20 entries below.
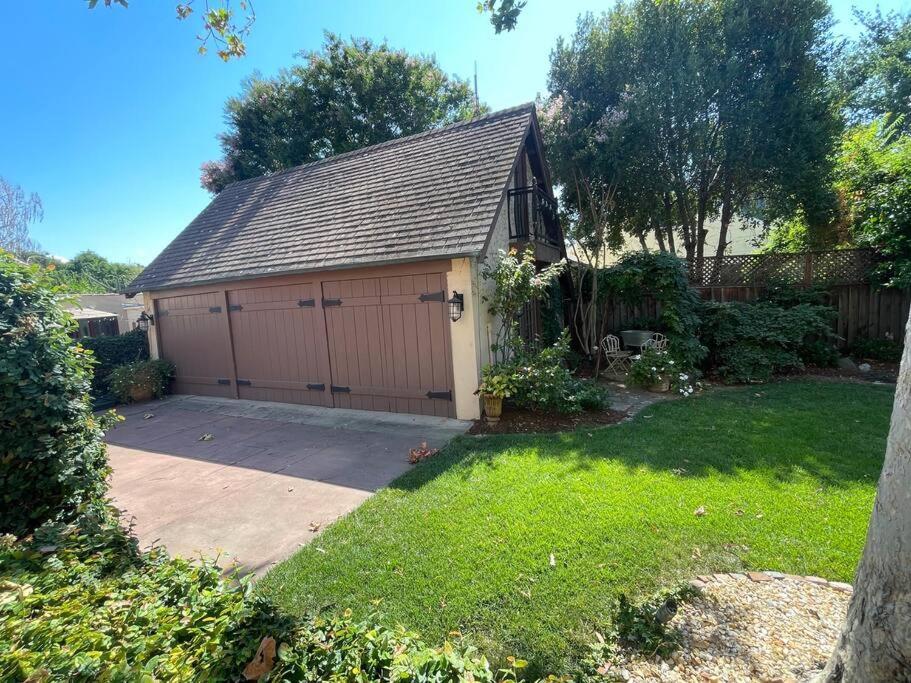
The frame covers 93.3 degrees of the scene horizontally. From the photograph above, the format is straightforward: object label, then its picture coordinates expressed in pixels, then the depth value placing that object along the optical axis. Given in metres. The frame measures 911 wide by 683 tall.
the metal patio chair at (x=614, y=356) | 8.38
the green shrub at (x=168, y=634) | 1.48
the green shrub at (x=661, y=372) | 7.24
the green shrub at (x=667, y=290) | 7.71
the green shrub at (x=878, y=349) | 8.01
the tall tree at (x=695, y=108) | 10.02
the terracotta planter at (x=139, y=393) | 9.30
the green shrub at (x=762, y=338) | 7.67
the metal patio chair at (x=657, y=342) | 8.10
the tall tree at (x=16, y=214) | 20.30
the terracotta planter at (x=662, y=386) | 7.38
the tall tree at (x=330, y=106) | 16.98
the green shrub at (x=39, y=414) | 2.65
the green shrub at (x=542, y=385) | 5.98
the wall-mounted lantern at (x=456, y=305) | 6.23
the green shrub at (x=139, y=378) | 9.23
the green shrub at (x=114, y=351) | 9.69
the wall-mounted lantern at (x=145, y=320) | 10.20
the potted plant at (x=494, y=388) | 5.96
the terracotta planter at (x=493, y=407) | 6.06
